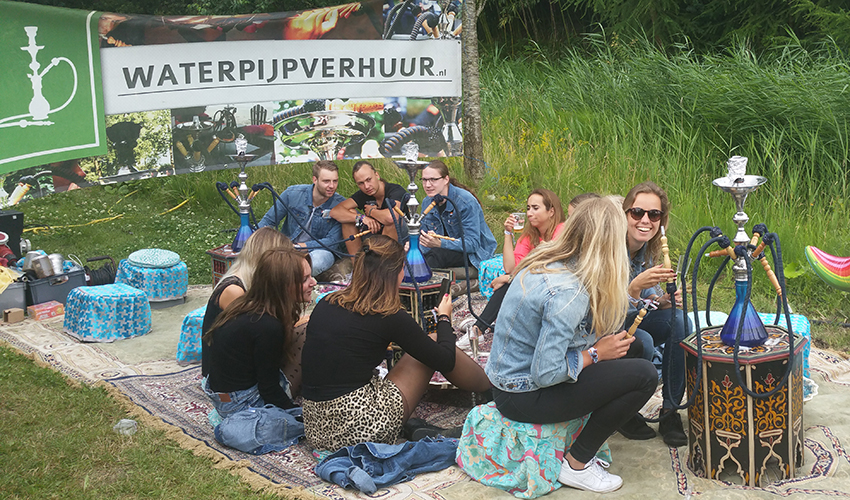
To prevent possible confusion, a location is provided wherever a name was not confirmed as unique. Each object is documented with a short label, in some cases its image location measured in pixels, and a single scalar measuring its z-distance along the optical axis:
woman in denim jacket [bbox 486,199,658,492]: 3.14
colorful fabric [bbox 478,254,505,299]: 5.78
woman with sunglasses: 3.71
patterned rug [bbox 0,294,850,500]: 3.34
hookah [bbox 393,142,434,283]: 4.57
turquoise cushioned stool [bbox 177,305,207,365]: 5.05
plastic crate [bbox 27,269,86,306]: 6.09
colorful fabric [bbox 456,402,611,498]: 3.32
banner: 6.29
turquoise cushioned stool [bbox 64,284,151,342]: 5.47
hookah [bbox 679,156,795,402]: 3.24
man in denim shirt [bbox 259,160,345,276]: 6.50
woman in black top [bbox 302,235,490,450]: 3.55
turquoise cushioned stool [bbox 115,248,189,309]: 6.27
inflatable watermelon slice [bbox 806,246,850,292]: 4.79
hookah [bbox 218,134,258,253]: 5.85
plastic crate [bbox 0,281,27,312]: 6.02
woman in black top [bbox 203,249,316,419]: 3.79
